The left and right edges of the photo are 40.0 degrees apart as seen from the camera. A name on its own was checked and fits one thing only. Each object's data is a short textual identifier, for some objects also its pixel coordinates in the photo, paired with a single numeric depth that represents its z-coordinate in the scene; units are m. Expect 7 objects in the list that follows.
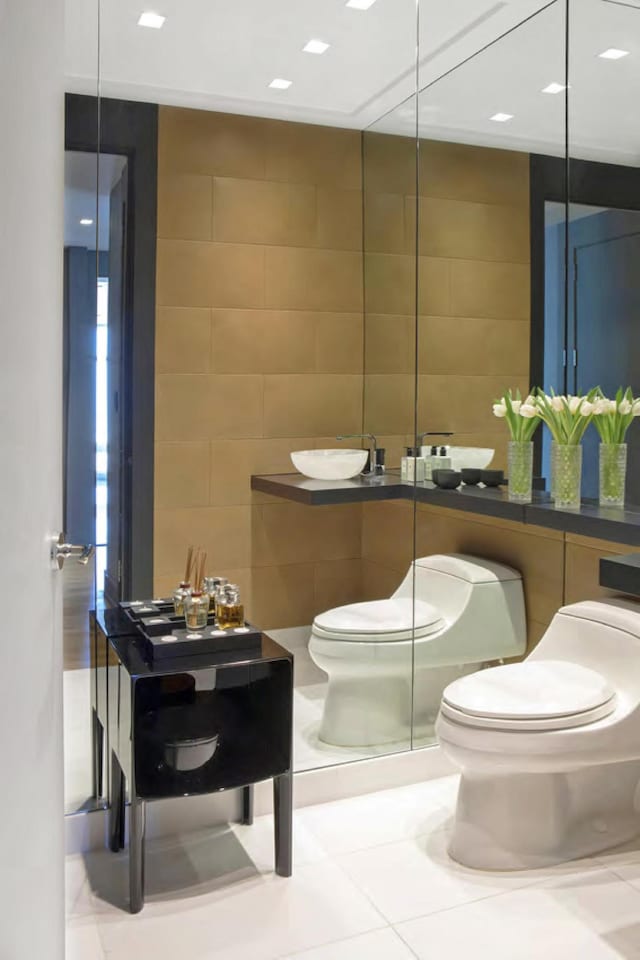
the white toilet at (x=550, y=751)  2.33
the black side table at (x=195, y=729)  2.23
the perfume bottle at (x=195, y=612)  2.40
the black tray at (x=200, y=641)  2.29
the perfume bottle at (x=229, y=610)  2.44
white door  1.05
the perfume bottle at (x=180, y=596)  2.47
